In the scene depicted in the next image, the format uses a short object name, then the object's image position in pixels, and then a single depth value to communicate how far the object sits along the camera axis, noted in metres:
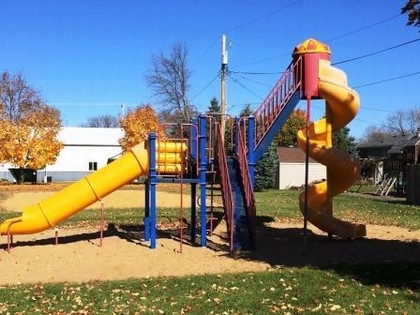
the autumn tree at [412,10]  8.25
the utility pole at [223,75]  33.52
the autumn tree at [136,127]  54.28
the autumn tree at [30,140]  42.12
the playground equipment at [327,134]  13.12
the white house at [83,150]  71.31
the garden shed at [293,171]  44.87
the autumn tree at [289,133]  67.38
